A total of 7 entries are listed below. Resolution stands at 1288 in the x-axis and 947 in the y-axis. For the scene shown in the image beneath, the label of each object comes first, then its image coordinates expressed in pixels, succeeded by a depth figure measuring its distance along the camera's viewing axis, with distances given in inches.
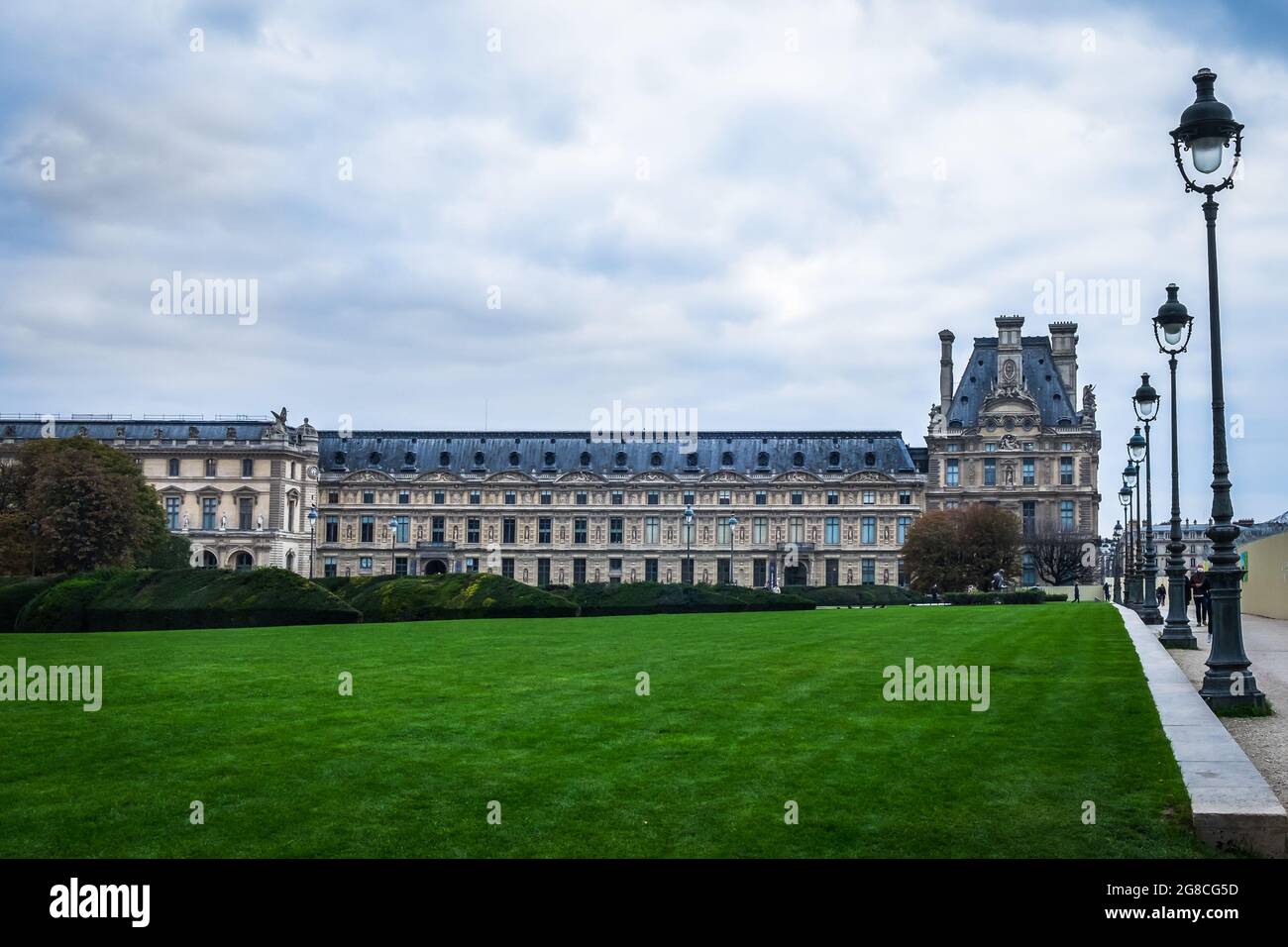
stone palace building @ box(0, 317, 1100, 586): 4244.6
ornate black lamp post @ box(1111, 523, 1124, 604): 3004.7
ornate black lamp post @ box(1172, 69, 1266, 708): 611.8
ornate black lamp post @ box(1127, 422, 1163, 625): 1195.3
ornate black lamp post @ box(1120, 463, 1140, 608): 1967.8
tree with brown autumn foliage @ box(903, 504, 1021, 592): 3238.2
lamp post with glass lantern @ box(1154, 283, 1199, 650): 789.9
